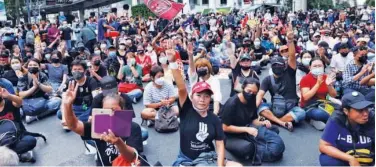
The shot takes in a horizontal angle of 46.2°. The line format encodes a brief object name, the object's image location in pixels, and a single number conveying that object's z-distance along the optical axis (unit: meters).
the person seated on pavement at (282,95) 6.30
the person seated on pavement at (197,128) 3.98
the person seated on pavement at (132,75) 8.70
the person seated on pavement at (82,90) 6.39
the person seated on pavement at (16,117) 5.23
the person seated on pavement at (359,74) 6.73
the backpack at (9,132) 5.25
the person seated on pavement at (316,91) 6.26
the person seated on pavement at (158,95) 6.62
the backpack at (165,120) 6.66
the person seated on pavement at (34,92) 7.34
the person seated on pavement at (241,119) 4.94
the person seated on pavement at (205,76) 6.18
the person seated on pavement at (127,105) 3.97
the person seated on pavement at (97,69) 7.68
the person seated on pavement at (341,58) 8.25
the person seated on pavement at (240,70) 6.84
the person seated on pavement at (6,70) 8.10
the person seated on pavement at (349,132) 3.92
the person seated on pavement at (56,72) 8.61
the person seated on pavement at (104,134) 3.11
